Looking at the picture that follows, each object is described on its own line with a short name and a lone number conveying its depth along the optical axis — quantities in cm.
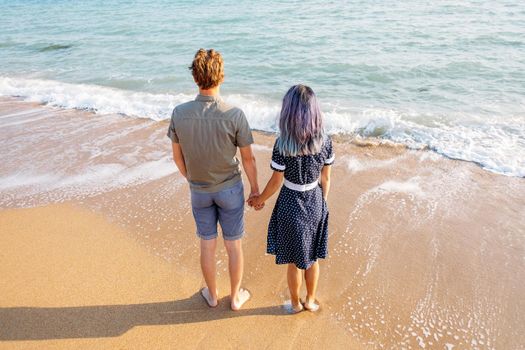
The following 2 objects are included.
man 255
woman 248
